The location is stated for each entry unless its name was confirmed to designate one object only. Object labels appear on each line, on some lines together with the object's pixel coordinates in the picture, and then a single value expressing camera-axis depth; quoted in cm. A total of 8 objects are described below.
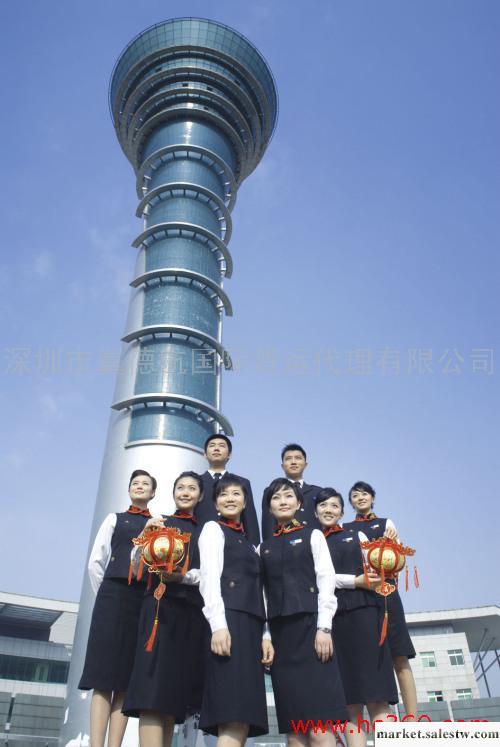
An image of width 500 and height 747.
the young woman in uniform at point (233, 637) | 403
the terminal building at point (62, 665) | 2716
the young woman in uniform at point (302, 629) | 420
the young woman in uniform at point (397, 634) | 593
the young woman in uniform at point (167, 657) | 447
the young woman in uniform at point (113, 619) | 523
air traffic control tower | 2150
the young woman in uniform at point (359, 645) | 505
